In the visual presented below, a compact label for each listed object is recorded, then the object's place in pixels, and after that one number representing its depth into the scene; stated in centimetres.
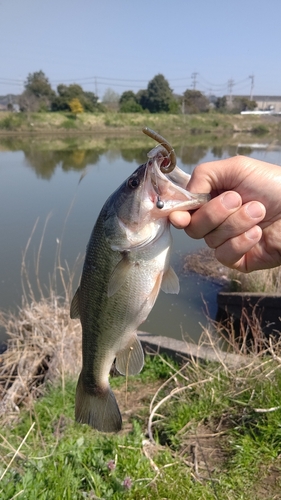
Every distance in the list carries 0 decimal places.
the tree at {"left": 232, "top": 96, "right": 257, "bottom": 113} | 6872
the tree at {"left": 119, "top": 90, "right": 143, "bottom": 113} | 5341
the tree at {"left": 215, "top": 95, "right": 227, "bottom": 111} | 6785
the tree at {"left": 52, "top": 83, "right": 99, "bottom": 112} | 5025
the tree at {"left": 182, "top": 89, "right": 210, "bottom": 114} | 5928
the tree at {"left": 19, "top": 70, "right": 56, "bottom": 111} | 4788
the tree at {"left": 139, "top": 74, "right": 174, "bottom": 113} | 5731
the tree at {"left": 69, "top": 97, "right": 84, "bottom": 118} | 4703
